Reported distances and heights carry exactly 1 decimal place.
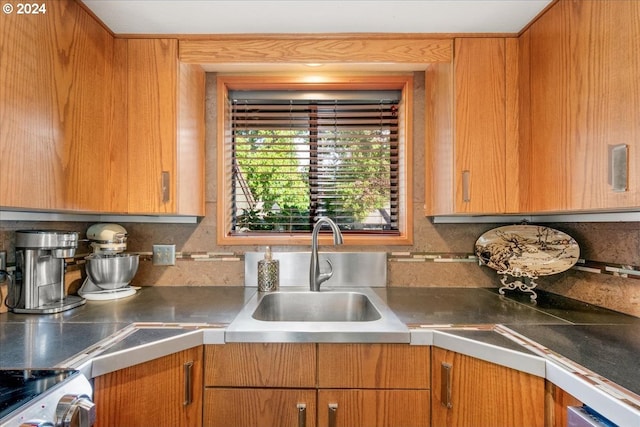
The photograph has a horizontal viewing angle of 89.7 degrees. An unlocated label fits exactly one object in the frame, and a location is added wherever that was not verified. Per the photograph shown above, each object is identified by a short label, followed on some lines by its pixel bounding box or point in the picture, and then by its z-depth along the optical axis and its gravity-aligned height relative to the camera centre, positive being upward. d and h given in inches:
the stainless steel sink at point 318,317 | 40.3 -15.3
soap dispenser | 62.0 -11.8
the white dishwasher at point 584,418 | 26.7 -17.3
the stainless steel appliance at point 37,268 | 46.8 -8.2
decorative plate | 54.8 -6.4
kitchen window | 71.1 +11.0
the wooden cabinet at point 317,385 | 39.8 -21.4
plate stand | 56.9 -13.3
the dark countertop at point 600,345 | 29.5 -14.6
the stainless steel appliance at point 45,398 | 22.8 -14.0
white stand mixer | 55.4 -9.2
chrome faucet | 61.1 -10.2
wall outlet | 66.1 -8.4
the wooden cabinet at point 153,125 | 55.4 +15.2
